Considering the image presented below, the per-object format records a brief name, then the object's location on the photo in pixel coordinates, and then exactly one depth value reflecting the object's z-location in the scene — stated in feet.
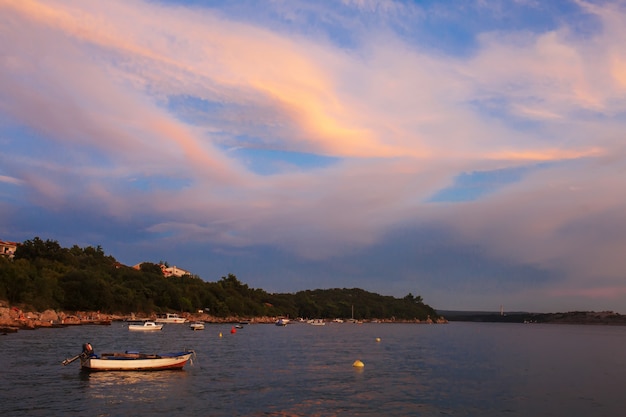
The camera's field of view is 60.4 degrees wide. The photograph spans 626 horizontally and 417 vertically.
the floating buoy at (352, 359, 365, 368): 194.47
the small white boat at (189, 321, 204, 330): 449.06
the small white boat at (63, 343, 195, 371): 155.63
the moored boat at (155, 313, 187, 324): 531.50
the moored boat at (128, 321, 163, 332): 379.61
